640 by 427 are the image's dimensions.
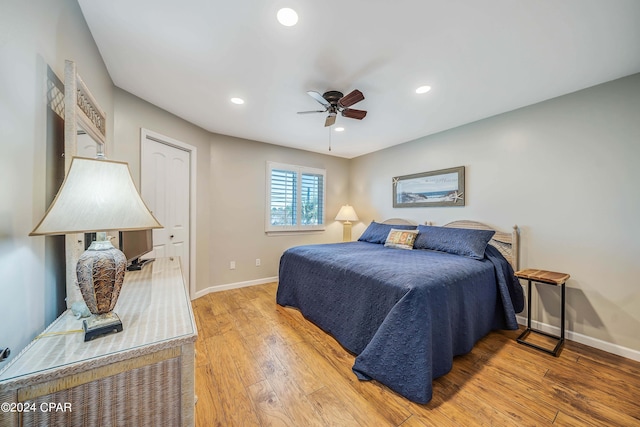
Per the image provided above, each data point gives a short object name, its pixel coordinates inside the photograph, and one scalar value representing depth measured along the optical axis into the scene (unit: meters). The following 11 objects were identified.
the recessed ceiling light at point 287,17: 1.37
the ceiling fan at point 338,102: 2.02
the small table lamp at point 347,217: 4.60
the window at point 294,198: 4.05
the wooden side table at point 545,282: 2.04
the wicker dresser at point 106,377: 0.64
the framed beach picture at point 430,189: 3.20
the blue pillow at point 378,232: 3.58
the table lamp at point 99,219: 0.78
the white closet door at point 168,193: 2.59
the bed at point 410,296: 1.55
